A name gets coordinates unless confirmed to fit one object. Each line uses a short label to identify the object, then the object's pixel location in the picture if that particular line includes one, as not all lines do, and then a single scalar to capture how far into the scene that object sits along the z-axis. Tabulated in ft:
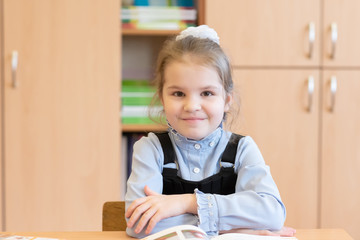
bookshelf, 10.48
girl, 5.91
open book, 4.84
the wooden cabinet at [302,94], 9.46
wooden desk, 5.71
